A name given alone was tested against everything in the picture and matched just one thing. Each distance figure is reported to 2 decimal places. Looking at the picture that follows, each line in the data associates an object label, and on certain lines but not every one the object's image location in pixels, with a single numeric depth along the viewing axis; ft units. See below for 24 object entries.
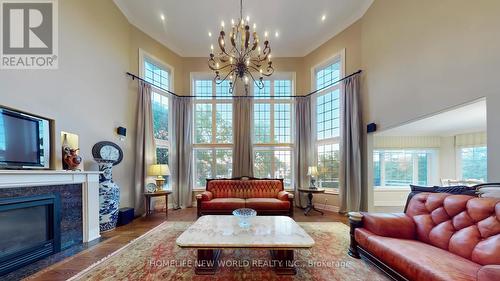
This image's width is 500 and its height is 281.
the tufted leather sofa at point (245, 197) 15.16
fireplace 7.86
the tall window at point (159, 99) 18.16
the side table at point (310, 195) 16.90
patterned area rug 7.55
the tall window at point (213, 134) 20.54
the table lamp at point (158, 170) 16.19
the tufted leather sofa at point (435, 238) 5.49
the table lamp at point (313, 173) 17.47
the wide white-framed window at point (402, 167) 20.65
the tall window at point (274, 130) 20.52
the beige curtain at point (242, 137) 19.49
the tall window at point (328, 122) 18.12
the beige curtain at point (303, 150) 19.29
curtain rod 16.07
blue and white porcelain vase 12.32
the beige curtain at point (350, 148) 15.48
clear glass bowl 9.68
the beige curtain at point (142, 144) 16.06
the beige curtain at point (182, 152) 19.20
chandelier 9.82
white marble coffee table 7.30
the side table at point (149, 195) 15.74
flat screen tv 8.16
